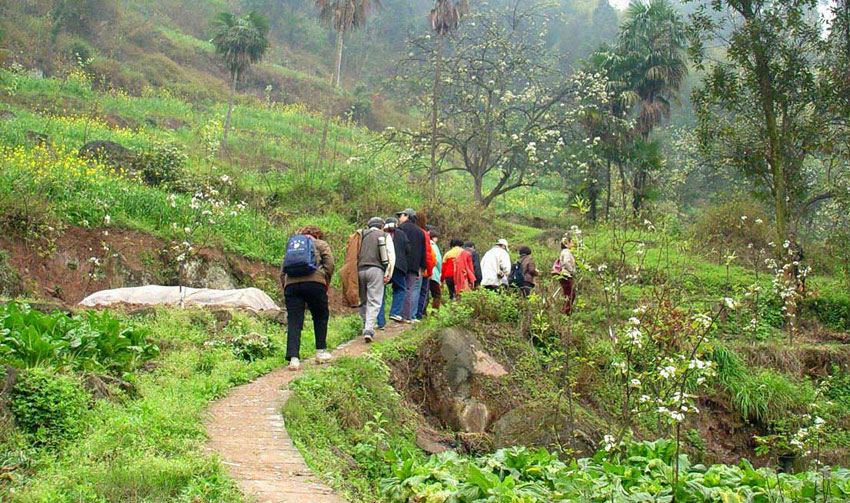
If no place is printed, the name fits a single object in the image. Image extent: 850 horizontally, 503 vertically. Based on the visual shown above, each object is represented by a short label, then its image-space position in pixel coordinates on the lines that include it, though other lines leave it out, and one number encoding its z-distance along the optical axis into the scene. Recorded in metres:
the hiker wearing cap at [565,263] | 11.37
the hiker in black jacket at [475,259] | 12.83
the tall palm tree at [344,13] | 26.19
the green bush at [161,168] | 18.67
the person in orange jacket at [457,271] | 12.44
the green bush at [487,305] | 10.16
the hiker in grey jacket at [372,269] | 9.90
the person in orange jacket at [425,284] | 12.16
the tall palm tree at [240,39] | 26.41
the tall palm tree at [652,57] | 26.55
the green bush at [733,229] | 19.30
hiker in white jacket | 12.37
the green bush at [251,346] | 9.02
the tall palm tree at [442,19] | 21.69
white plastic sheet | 11.79
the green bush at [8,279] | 12.11
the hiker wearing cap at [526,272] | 12.47
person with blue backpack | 8.41
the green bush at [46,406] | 5.50
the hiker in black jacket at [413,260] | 11.20
